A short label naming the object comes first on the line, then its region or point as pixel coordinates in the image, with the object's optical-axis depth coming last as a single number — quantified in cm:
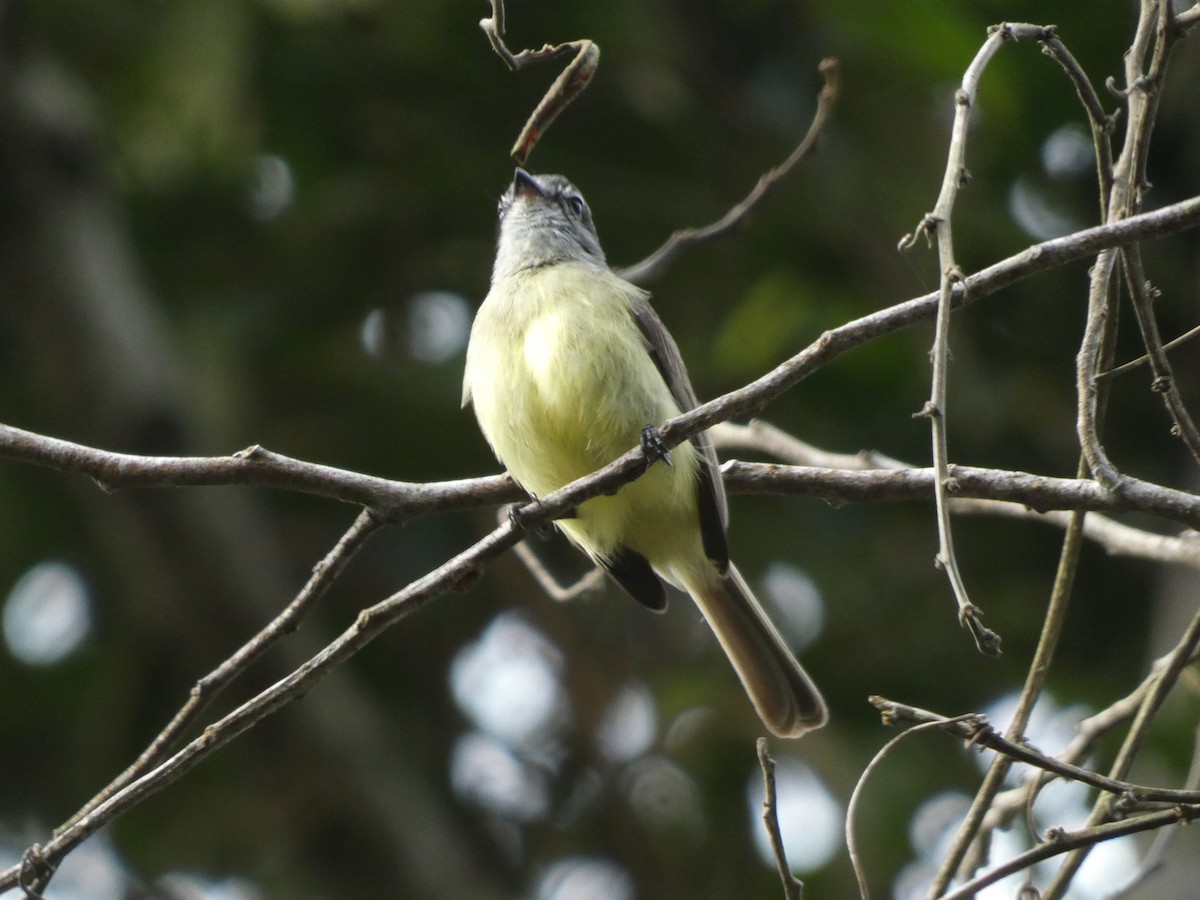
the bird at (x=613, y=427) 790
